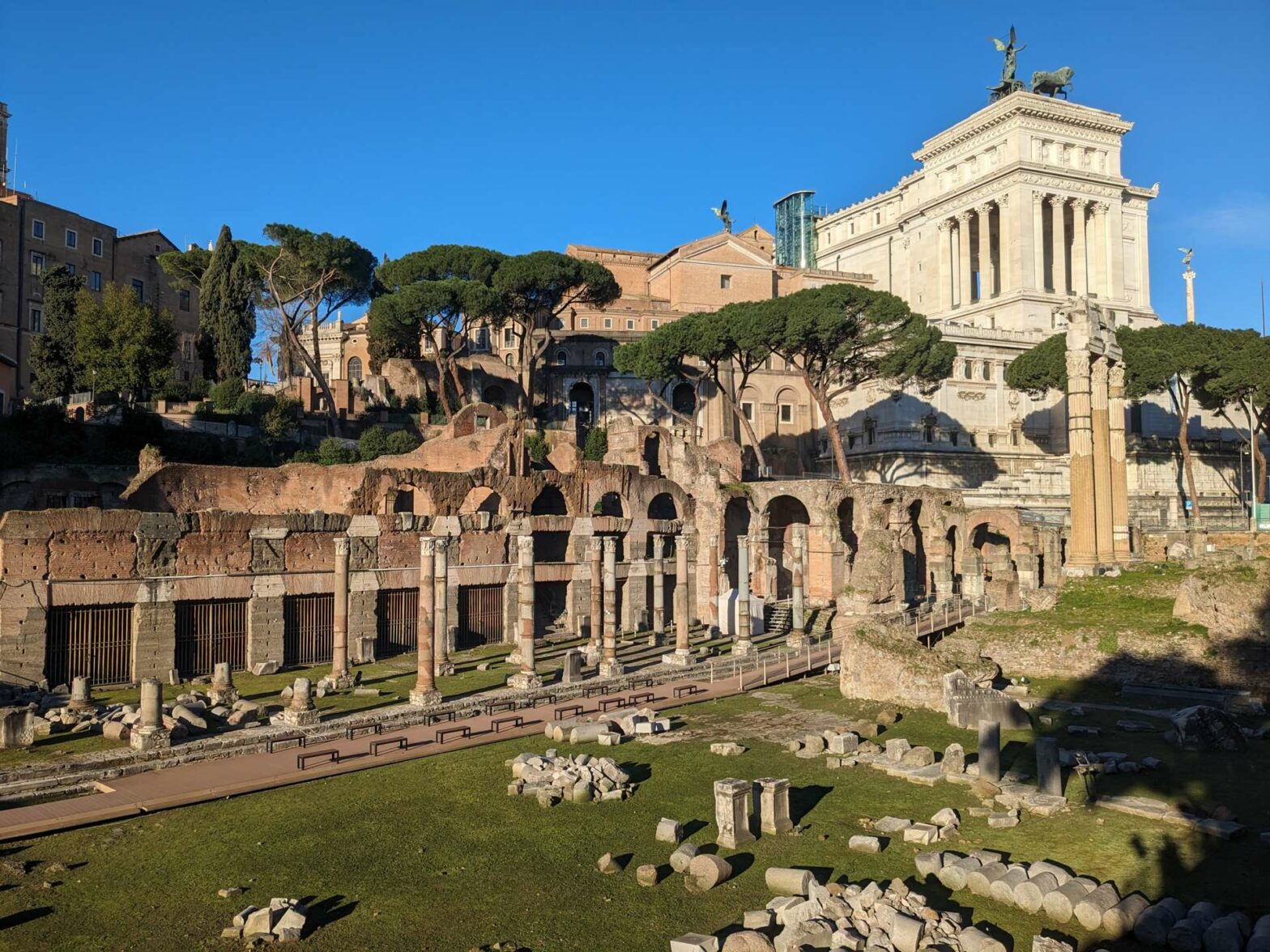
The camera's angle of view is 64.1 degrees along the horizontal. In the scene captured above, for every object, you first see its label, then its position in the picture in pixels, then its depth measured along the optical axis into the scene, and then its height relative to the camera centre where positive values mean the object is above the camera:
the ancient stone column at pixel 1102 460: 31.64 +1.38
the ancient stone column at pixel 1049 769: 14.06 -3.71
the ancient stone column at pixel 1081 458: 30.98 +1.40
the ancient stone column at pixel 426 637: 21.23 -2.78
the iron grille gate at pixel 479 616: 31.88 -3.50
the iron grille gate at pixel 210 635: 25.38 -3.28
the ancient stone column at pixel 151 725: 16.77 -3.66
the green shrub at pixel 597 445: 52.84 +3.14
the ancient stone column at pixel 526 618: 23.23 -2.69
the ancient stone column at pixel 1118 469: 31.90 +1.13
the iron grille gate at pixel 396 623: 29.62 -3.43
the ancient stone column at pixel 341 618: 24.16 -2.71
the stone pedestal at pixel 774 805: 12.93 -3.86
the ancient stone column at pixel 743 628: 29.23 -3.63
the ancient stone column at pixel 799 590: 32.84 -2.85
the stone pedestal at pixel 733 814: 12.42 -3.81
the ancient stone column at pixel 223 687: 21.61 -3.91
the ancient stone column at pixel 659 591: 33.88 -2.90
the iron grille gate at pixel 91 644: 23.33 -3.23
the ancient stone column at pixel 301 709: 19.06 -3.87
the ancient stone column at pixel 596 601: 27.44 -2.68
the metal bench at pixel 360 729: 18.77 -4.18
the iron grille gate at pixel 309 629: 27.59 -3.38
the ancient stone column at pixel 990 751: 14.84 -3.65
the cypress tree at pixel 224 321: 49.06 +9.07
